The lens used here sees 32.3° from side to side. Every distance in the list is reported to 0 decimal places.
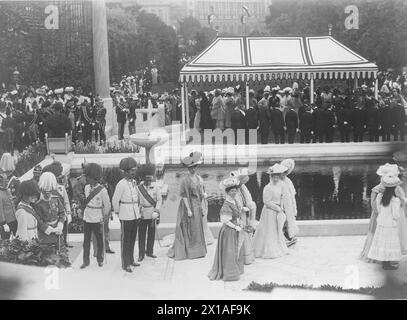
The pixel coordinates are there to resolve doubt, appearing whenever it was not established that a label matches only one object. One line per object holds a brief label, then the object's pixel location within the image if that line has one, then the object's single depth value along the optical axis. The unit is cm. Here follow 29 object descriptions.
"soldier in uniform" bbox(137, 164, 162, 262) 870
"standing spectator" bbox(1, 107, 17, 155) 1365
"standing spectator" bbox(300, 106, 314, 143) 1527
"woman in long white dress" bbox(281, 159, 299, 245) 921
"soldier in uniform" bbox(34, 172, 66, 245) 839
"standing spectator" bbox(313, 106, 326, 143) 1510
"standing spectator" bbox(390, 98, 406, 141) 1483
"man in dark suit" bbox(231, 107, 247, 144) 1571
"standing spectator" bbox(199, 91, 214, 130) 1695
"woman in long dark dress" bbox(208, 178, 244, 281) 816
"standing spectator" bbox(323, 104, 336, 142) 1502
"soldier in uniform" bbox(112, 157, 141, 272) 853
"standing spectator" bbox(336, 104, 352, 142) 1520
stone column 1589
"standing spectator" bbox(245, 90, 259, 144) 1565
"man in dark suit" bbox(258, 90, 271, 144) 1561
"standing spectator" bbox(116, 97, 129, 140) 1582
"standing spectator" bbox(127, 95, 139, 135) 1644
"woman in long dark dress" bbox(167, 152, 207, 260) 887
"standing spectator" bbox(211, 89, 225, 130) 1686
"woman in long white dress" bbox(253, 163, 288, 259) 897
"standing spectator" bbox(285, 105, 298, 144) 1539
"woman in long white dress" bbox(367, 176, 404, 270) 838
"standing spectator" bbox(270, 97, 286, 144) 1551
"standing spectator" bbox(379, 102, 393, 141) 1490
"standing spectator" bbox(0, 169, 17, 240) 902
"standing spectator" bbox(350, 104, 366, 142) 1515
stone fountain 1178
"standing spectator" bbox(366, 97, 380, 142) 1509
